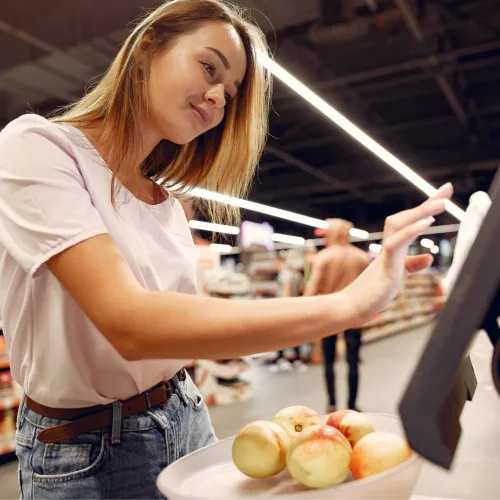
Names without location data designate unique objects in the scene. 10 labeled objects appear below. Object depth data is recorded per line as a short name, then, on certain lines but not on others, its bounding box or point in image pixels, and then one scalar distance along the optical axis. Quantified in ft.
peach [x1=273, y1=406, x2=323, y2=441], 3.03
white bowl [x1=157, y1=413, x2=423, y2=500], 2.21
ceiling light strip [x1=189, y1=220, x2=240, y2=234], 54.13
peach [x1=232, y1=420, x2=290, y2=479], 2.68
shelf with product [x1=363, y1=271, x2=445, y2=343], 45.09
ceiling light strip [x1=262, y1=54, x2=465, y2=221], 16.45
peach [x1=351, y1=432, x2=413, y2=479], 2.44
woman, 2.41
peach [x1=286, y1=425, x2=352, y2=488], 2.43
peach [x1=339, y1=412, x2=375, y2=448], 2.87
